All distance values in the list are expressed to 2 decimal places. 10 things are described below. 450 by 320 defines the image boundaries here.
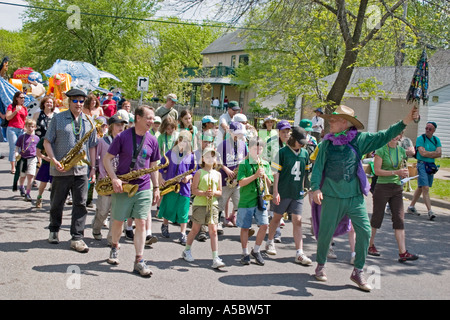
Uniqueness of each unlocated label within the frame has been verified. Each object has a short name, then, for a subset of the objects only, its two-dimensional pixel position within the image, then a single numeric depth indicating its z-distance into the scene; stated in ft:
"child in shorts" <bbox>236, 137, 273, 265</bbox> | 20.72
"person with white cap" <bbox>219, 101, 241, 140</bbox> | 31.96
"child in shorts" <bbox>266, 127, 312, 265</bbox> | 21.48
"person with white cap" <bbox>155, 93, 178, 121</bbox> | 31.42
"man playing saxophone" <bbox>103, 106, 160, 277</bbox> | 18.24
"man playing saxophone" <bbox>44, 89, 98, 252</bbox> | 21.13
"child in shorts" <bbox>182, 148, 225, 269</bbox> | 20.52
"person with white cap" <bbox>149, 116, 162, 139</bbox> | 28.26
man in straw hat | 18.16
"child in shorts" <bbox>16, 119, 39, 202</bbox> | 30.27
